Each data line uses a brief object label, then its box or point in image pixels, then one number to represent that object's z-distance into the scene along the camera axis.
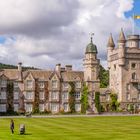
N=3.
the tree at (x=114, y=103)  102.44
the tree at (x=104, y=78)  131.15
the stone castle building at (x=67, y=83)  97.25
